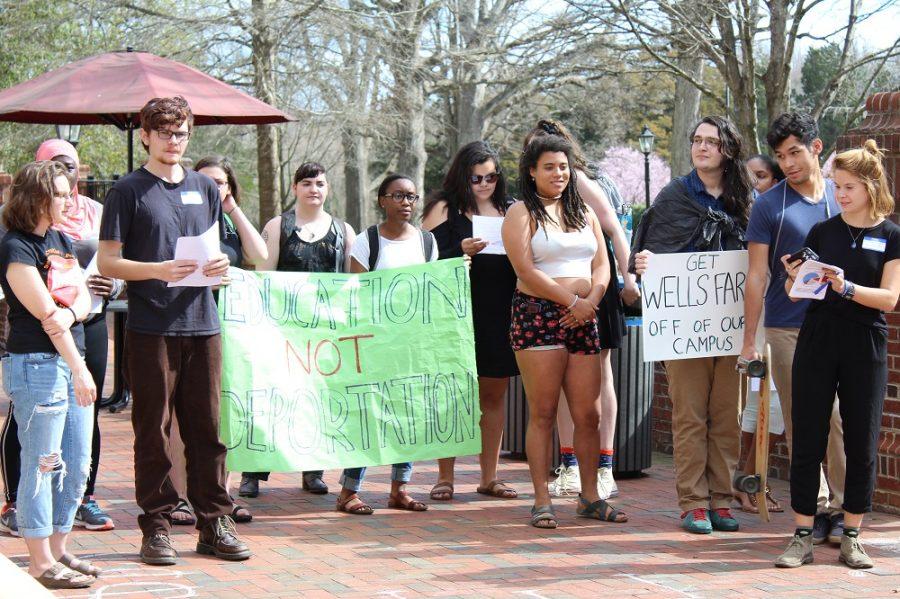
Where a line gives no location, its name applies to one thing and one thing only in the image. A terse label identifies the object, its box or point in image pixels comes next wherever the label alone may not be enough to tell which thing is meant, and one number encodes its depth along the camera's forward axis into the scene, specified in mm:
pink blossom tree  54375
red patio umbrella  8891
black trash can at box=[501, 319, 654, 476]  8109
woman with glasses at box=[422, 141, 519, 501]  7195
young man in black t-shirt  5590
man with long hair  6602
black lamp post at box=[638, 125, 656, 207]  34556
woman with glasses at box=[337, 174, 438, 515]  7004
